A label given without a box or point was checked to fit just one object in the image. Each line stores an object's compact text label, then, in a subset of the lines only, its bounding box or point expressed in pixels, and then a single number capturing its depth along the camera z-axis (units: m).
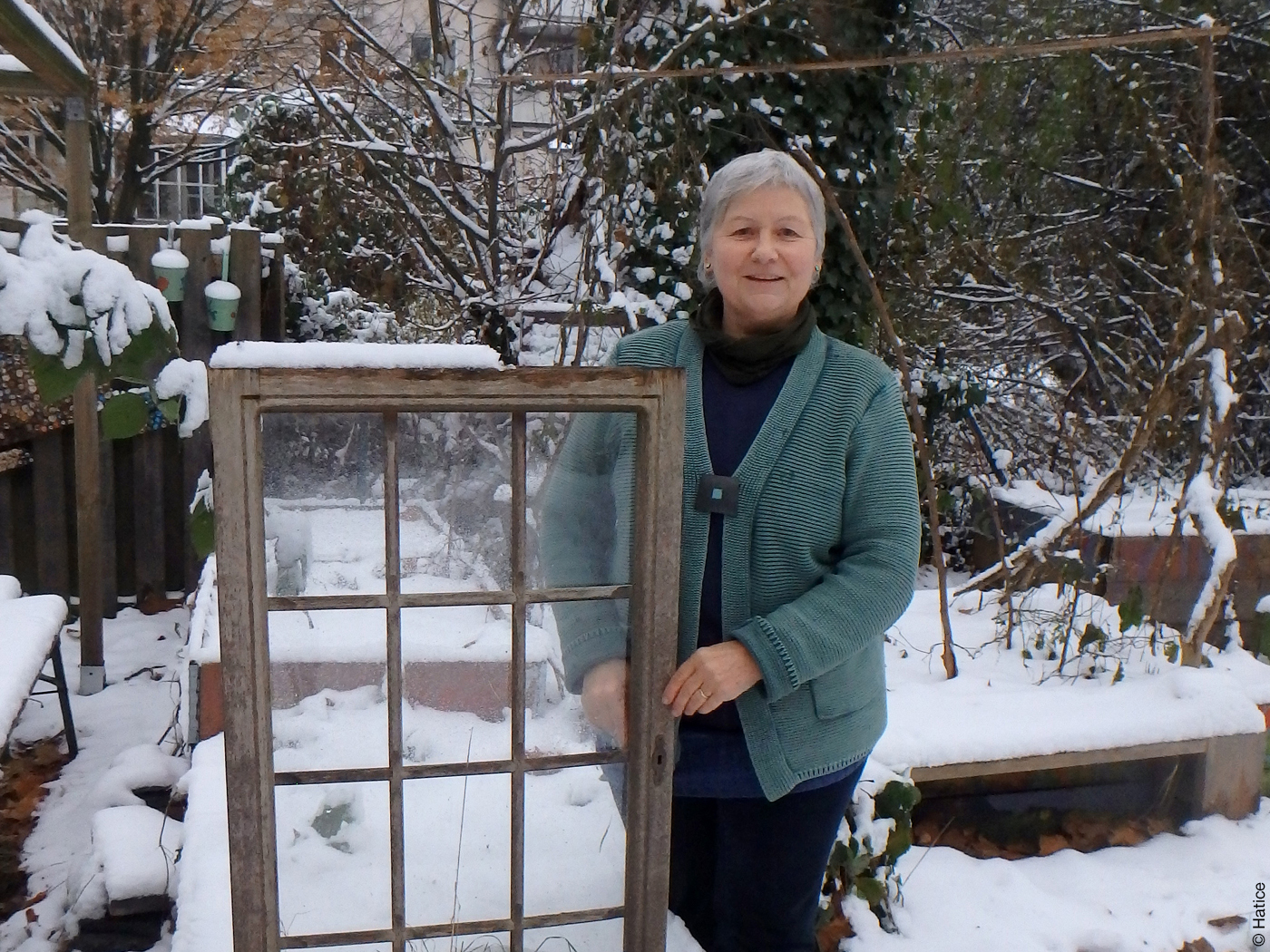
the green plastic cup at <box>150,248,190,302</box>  4.16
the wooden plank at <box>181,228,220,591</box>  4.32
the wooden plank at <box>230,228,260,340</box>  4.39
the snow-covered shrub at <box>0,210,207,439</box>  1.91
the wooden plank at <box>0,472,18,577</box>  4.17
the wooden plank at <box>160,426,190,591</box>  4.64
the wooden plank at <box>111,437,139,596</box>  4.53
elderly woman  1.51
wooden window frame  1.33
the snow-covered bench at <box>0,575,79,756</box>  2.47
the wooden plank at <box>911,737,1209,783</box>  2.68
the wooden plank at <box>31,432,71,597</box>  4.19
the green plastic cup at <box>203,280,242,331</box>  4.25
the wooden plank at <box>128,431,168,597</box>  4.51
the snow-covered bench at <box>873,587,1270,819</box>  2.70
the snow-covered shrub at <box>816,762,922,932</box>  2.34
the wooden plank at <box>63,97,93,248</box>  3.48
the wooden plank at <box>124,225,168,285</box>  4.20
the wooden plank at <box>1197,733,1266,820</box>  2.94
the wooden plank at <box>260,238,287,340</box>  4.85
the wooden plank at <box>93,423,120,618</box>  4.42
